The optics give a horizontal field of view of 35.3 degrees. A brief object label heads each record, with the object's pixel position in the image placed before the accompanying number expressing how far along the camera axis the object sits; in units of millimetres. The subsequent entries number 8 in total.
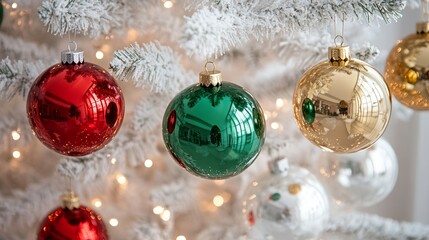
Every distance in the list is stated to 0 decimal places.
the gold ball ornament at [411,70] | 954
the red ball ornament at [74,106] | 854
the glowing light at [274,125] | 1270
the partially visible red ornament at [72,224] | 1017
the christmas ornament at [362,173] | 1184
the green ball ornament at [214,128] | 791
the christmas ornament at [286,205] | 1087
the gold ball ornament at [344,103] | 813
